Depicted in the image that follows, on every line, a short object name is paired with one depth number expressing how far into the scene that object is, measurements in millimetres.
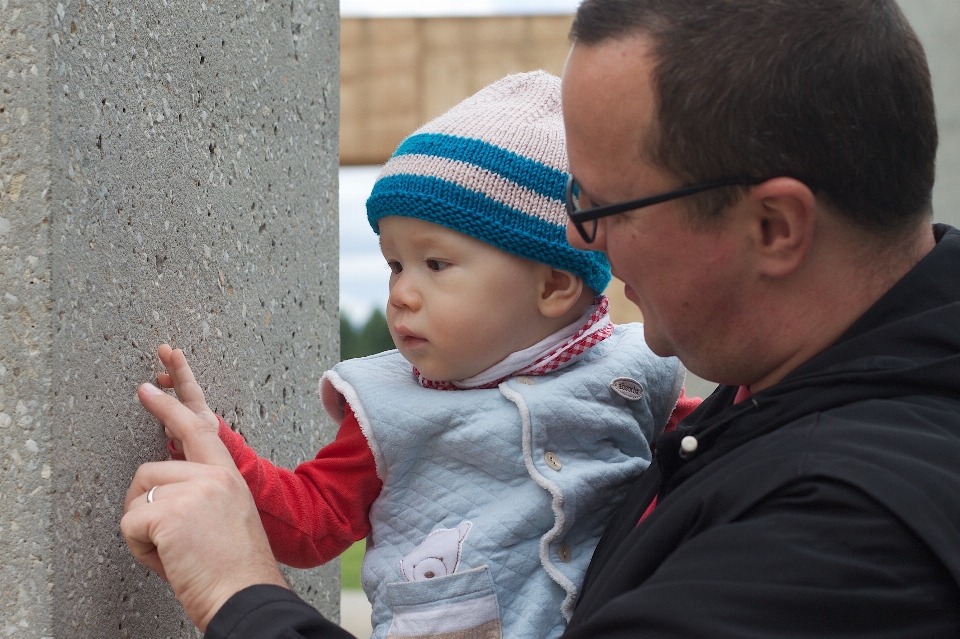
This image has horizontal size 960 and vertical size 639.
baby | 1886
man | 1239
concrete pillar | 1466
